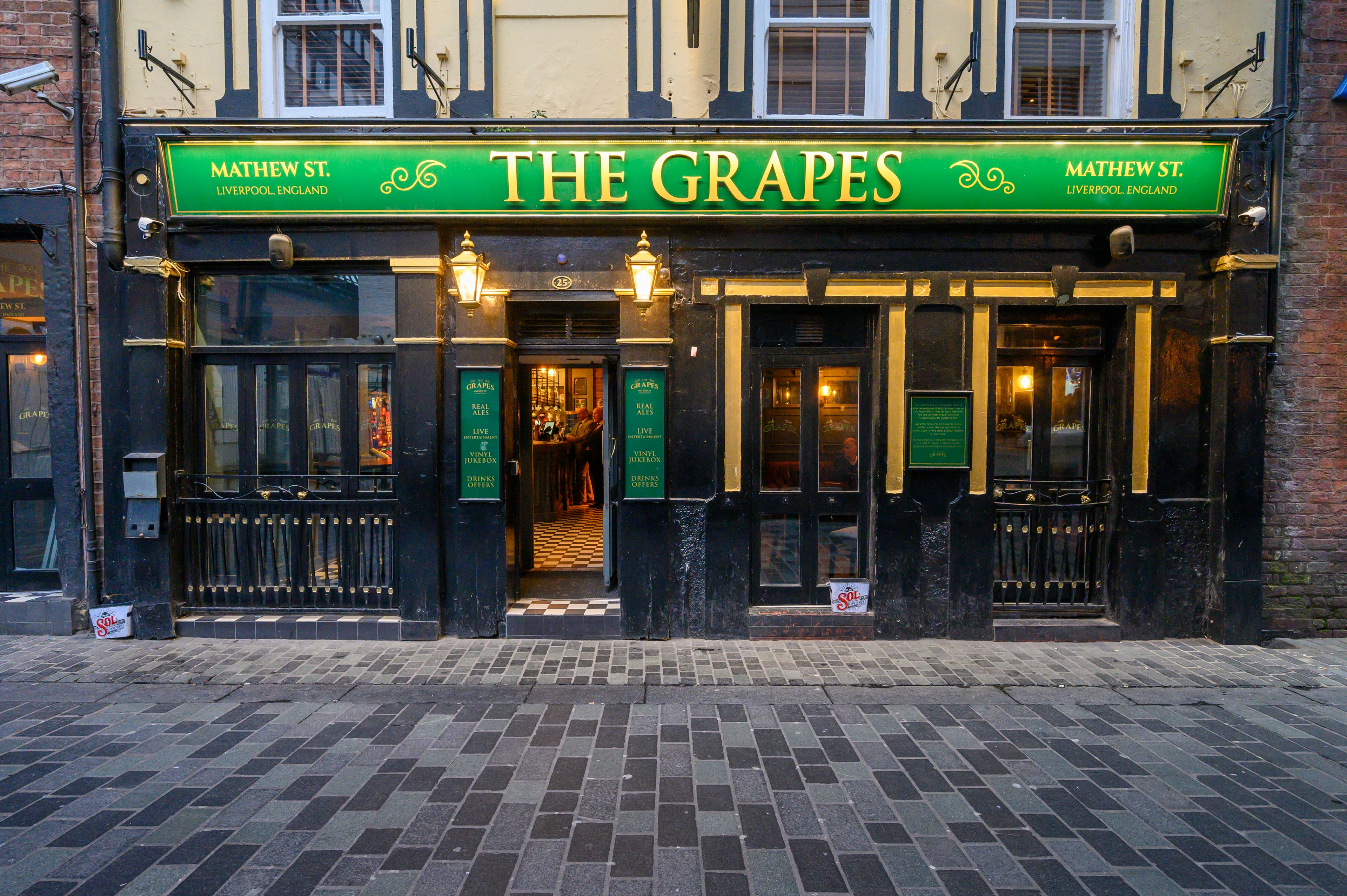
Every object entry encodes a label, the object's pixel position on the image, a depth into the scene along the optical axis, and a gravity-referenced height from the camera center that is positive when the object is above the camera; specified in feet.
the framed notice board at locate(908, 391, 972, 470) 20.21 +0.25
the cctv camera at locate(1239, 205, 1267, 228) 19.16 +6.41
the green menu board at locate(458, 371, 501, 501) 20.21 -0.20
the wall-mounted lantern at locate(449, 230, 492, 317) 19.22 +4.62
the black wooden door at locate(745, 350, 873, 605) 21.13 -1.36
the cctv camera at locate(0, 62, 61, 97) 18.31 +9.83
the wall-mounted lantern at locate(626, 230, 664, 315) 19.02 +4.67
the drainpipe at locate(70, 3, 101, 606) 20.39 +0.89
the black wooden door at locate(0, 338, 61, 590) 21.88 -1.67
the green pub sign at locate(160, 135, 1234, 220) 19.42 +7.55
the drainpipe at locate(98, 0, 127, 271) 19.80 +8.76
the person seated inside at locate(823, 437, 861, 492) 21.27 -1.24
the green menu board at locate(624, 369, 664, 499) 20.08 -0.11
